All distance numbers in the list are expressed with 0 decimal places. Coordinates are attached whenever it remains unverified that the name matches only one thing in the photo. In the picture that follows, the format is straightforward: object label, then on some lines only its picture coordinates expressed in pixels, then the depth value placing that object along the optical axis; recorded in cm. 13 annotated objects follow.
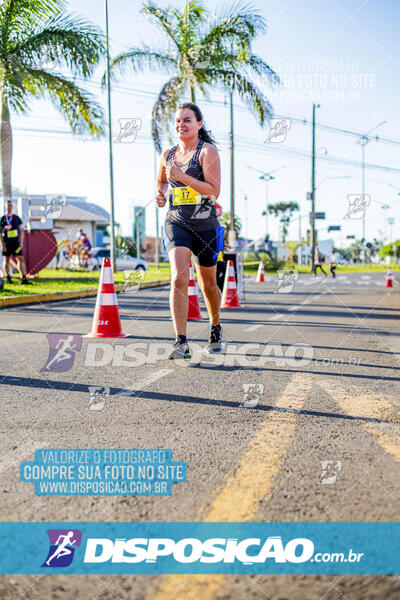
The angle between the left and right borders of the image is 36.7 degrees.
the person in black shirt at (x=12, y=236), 1422
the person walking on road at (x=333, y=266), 3031
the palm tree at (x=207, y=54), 2028
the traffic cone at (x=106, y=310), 641
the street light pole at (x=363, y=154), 1912
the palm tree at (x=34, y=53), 1641
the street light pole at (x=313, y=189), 3281
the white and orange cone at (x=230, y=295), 1071
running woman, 487
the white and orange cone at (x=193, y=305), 829
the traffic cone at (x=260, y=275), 2173
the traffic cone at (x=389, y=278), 1901
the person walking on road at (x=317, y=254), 3431
